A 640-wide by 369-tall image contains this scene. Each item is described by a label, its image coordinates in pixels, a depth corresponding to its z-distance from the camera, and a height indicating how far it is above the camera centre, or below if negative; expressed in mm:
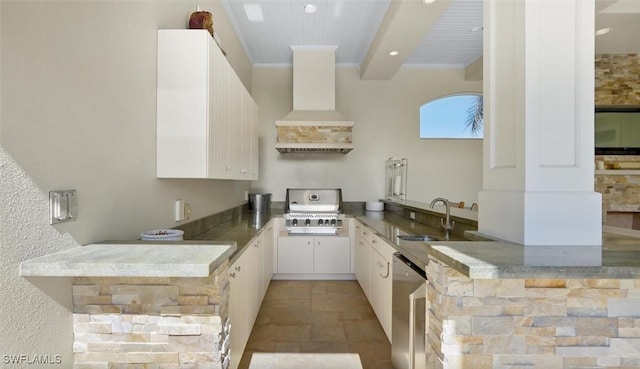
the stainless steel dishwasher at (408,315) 1480 -688
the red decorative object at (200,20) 1878 +1004
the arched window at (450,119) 4652 +1024
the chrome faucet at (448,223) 2400 -289
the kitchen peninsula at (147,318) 1014 -442
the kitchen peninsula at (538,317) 934 -402
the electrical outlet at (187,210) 2055 -172
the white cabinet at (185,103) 1656 +444
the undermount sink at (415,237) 2295 -384
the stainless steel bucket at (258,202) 4016 -217
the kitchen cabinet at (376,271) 2252 -741
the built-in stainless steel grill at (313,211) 3777 -344
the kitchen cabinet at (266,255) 2912 -721
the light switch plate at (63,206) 997 -72
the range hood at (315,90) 3783 +1238
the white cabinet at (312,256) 3705 -844
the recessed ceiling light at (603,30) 3498 +1786
